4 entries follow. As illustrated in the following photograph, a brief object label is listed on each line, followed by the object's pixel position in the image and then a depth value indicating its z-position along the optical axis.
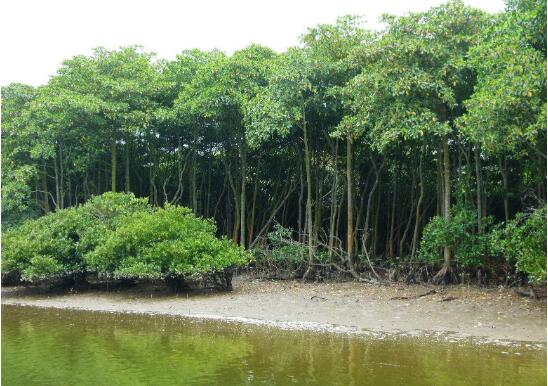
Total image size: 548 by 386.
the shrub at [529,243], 10.31
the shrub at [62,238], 15.44
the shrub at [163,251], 14.43
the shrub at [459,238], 13.62
